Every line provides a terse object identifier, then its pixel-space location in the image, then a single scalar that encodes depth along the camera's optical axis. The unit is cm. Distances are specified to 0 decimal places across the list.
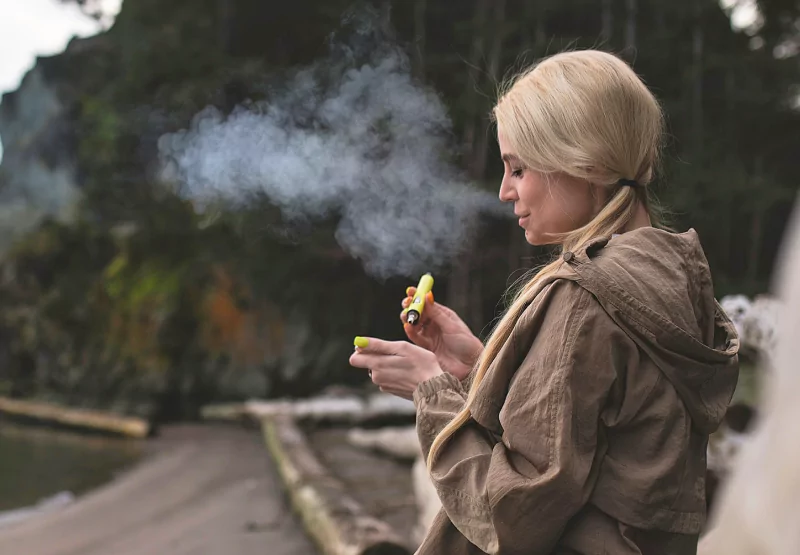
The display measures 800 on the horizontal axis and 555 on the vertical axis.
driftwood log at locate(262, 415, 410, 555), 388
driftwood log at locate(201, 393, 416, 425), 1027
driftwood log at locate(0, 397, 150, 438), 1160
